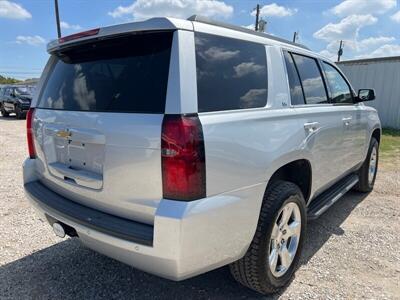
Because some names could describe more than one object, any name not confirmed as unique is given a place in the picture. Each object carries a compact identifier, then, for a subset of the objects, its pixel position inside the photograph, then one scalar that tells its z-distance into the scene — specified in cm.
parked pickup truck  1831
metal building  1330
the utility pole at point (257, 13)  2884
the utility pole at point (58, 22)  2328
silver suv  194
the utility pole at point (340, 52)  4656
